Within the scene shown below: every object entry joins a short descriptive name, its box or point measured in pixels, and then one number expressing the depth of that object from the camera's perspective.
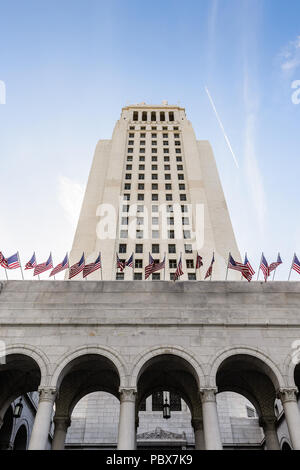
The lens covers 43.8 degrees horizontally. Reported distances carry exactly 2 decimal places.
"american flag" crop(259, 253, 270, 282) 24.69
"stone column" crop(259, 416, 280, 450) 21.66
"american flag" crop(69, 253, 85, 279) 24.73
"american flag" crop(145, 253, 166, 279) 24.80
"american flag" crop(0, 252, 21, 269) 24.44
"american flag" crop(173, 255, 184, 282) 24.58
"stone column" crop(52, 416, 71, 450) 21.58
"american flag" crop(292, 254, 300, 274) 24.12
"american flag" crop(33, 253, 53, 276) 25.17
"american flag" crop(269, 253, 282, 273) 24.67
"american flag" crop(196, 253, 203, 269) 26.27
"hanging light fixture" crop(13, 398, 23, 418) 23.70
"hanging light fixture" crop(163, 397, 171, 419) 25.98
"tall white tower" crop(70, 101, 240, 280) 49.69
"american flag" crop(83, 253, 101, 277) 24.81
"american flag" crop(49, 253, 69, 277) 25.17
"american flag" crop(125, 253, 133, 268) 26.48
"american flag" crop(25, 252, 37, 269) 25.44
